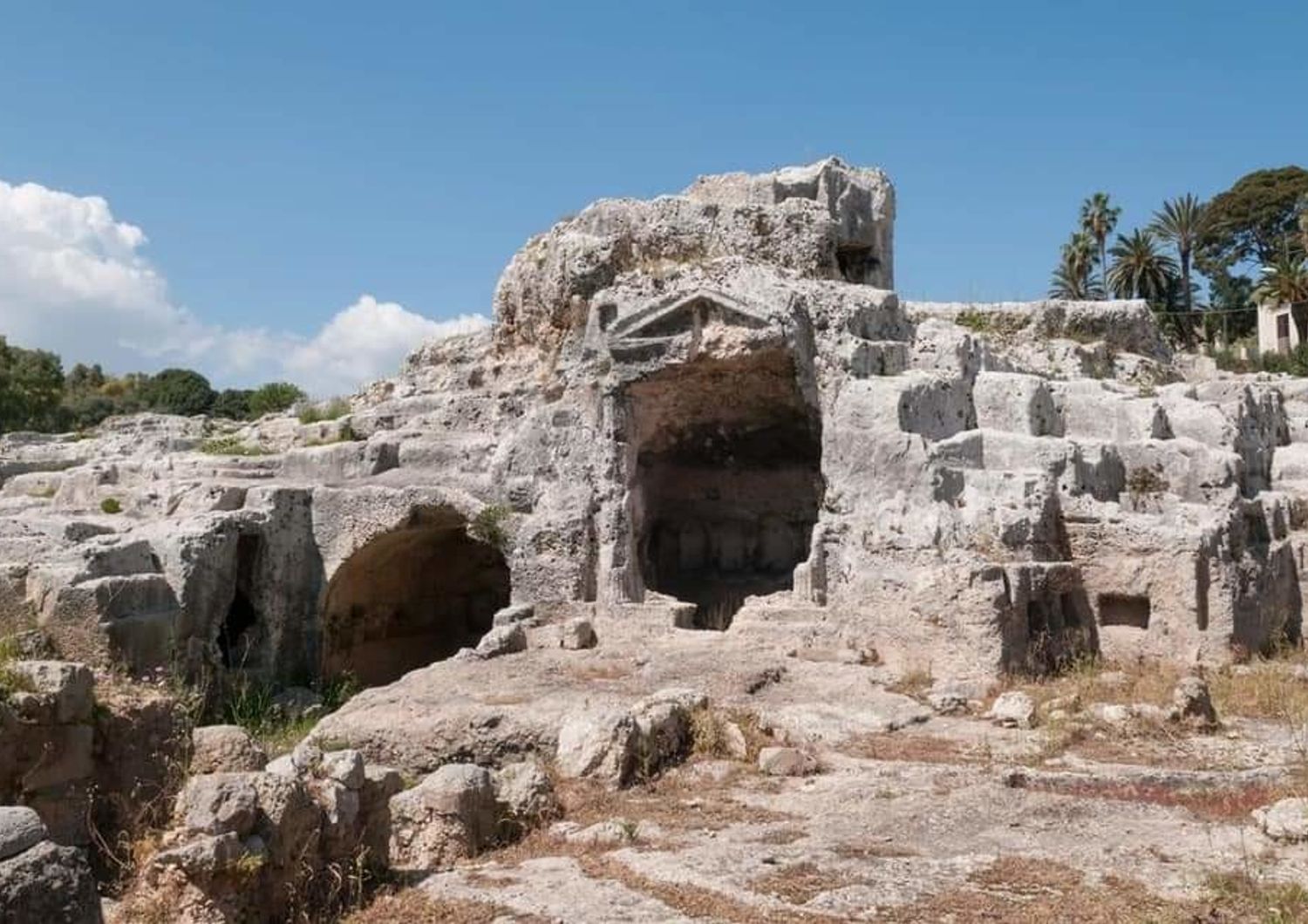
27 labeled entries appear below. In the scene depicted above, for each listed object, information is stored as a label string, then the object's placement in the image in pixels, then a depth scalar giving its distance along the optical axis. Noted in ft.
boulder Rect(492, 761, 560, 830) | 22.76
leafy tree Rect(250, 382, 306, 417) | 144.87
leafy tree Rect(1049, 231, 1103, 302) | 157.99
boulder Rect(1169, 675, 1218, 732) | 29.07
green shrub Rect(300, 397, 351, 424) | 58.59
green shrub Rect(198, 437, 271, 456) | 53.72
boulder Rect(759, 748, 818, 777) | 26.23
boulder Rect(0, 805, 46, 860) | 12.32
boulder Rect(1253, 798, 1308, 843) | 19.70
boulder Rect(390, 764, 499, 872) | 20.92
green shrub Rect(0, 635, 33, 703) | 18.72
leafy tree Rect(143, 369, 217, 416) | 189.88
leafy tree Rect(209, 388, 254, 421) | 181.41
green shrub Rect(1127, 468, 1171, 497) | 40.37
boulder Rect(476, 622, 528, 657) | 40.98
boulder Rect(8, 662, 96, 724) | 19.42
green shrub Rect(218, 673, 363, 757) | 37.83
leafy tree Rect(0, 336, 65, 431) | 129.08
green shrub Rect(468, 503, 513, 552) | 45.60
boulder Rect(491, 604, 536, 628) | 43.34
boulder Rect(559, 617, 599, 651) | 41.75
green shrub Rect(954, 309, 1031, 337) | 52.44
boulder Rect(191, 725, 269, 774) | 21.48
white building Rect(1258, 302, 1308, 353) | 135.44
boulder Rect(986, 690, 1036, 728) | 30.17
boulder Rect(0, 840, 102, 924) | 11.96
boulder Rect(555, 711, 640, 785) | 25.55
